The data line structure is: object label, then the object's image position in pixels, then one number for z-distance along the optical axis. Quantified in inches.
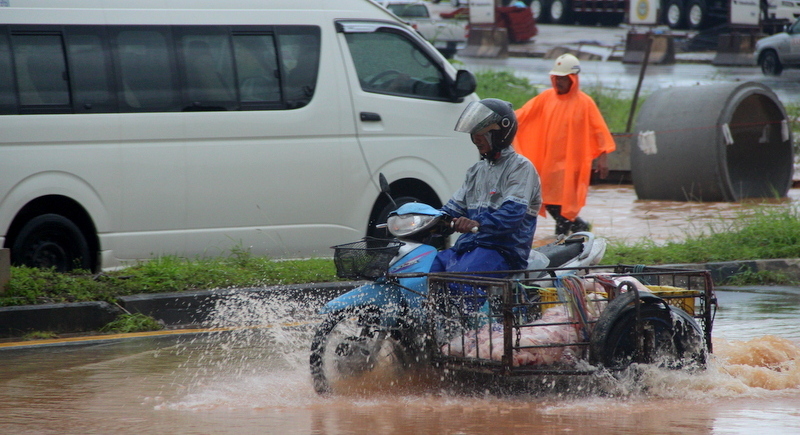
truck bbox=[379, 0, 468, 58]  2466.8
